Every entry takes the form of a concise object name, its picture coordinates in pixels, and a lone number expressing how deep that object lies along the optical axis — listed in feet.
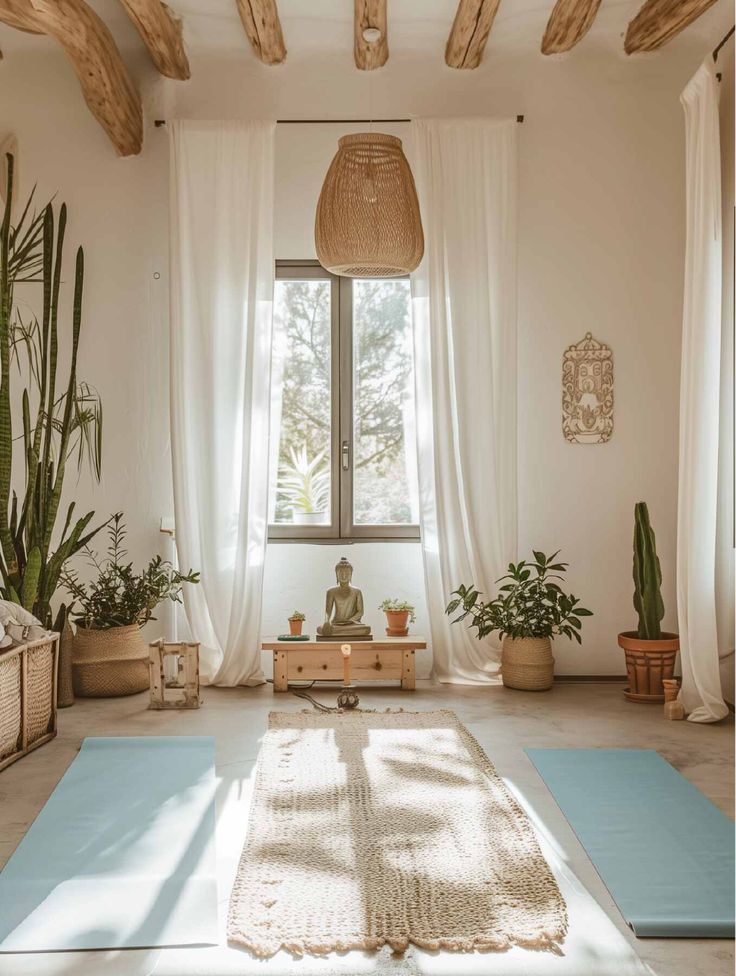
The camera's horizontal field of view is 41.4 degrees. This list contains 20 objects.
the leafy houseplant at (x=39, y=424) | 14.88
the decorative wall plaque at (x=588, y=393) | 17.97
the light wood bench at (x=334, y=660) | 16.72
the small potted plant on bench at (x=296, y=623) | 17.08
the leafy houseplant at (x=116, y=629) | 16.33
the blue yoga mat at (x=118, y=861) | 7.89
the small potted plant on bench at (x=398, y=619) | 17.31
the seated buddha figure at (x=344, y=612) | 16.84
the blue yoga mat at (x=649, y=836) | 8.13
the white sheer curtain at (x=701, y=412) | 14.60
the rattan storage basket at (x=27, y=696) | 12.28
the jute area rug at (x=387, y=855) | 7.79
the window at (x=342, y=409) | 18.47
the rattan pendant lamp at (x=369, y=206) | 12.85
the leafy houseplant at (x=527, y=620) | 16.65
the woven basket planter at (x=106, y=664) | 16.30
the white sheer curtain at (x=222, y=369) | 17.21
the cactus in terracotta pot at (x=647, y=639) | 16.14
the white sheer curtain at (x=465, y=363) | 17.35
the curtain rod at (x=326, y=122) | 17.87
